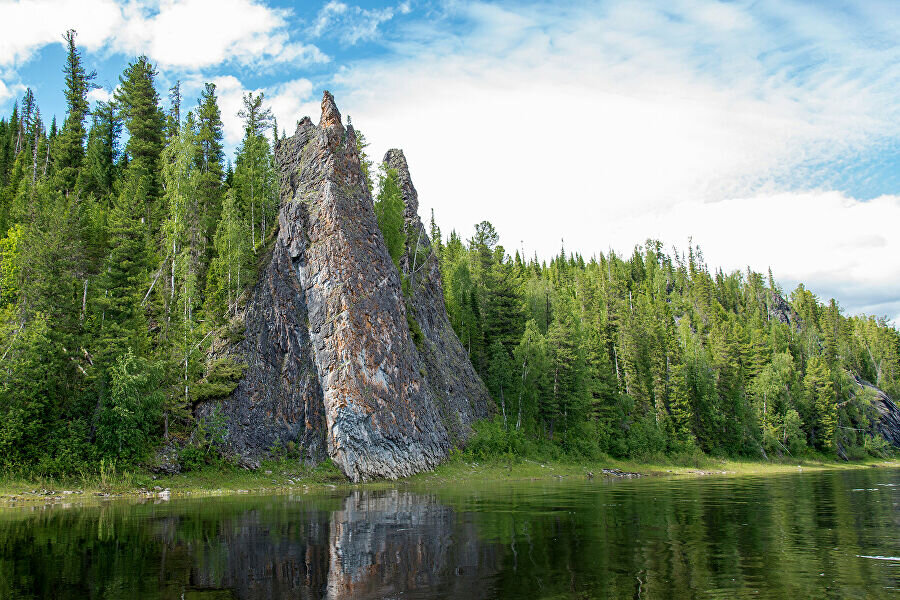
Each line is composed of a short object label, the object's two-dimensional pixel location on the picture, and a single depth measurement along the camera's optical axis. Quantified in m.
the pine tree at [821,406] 110.12
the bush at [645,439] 84.06
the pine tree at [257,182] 69.38
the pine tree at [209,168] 67.62
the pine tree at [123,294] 45.94
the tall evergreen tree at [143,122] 77.38
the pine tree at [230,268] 59.75
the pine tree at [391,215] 74.56
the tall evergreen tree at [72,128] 81.44
